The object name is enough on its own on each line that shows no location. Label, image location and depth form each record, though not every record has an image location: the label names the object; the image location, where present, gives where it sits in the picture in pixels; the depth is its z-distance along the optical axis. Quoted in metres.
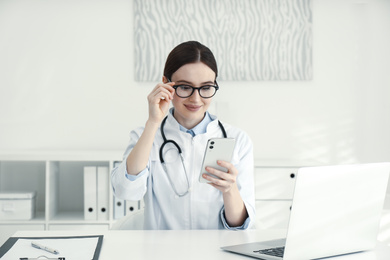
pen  1.27
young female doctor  1.65
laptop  1.12
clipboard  1.26
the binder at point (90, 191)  2.97
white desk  1.27
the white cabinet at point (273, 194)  2.91
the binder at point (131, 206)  3.00
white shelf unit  2.92
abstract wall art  3.34
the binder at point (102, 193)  2.97
